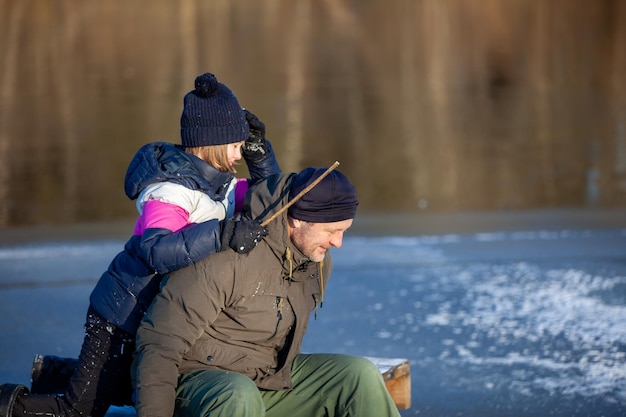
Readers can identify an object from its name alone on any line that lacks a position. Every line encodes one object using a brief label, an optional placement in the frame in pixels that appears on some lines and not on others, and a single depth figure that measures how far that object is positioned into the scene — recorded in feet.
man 22.85
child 23.50
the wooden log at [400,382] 29.91
